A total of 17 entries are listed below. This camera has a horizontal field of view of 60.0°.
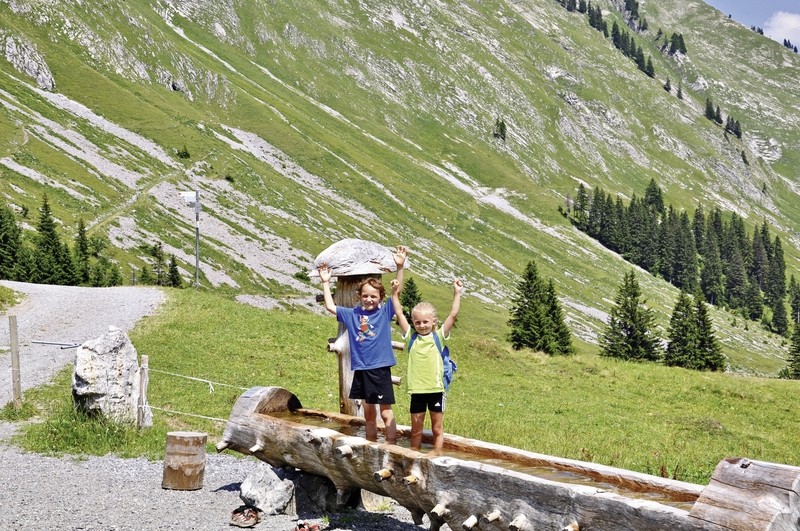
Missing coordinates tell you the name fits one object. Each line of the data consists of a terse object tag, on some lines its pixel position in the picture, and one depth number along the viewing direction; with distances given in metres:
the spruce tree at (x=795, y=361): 73.38
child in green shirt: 10.43
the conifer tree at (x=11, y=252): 50.66
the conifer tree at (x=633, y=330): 68.44
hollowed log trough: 6.60
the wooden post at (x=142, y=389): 16.20
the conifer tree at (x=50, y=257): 52.91
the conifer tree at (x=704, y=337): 72.44
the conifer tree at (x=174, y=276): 60.69
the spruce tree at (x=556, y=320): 56.97
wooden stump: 12.48
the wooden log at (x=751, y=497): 6.36
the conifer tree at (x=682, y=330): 80.44
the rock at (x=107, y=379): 15.30
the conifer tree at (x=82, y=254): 55.41
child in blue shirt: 11.24
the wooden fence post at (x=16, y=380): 18.25
